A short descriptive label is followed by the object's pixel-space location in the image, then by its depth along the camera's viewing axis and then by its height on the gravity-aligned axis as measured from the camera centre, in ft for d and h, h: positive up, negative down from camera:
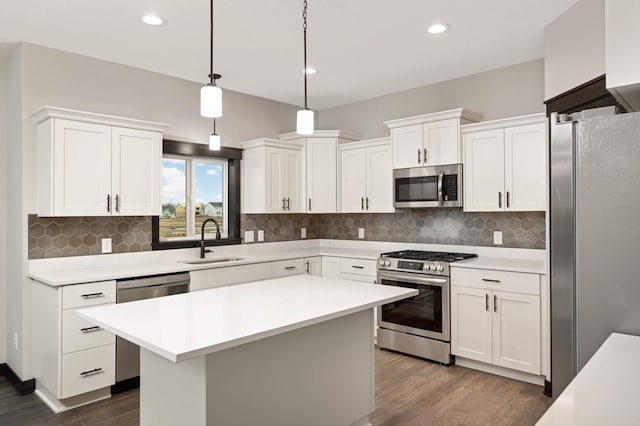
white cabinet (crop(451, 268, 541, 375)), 10.96 -2.88
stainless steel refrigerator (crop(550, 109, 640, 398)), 4.35 -0.22
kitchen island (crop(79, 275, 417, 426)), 5.83 -2.28
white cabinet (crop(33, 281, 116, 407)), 9.67 -3.07
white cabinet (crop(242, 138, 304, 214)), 15.39 +1.38
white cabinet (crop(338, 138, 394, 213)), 15.18 +1.35
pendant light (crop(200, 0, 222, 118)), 6.50 +1.75
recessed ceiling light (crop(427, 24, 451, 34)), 10.33 +4.60
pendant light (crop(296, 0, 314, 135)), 8.04 +1.75
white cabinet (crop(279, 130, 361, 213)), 16.46 +1.61
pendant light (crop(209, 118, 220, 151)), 10.75 +1.82
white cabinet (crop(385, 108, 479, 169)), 13.19 +2.46
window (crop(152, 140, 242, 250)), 14.10 +0.66
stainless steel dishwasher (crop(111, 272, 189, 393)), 10.53 -2.16
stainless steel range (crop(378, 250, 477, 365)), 12.52 -2.95
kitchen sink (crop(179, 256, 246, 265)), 13.47 -1.54
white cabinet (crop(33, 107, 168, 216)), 10.37 +1.29
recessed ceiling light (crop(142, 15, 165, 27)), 9.73 +4.53
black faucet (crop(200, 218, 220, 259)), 13.92 -1.07
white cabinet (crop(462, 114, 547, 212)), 11.62 +1.40
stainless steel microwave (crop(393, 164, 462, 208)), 13.25 +0.87
